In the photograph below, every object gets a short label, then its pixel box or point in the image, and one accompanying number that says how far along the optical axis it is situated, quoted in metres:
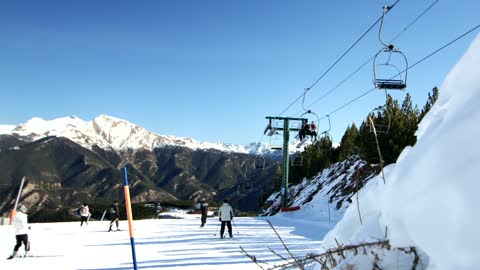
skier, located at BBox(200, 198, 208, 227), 25.03
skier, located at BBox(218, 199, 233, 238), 17.64
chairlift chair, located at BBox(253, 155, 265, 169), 40.80
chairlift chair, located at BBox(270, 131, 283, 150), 37.44
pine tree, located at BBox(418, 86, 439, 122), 43.17
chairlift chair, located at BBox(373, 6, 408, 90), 13.32
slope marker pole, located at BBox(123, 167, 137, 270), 4.56
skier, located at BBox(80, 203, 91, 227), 28.05
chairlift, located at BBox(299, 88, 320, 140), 31.16
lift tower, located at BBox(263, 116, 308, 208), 36.72
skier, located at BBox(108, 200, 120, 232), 23.19
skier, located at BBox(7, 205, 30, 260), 12.81
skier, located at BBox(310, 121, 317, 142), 31.17
